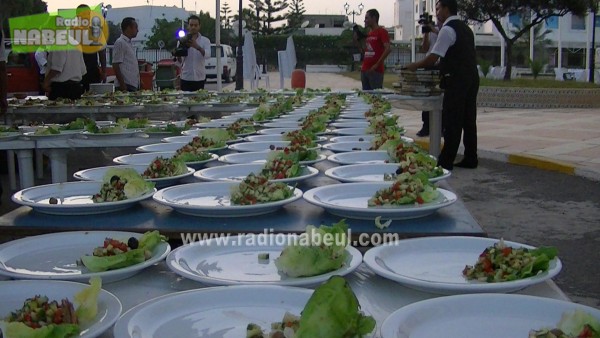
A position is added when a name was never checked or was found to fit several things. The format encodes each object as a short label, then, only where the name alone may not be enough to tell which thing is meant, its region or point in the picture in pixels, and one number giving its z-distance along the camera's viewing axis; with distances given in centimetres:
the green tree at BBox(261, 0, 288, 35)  5325
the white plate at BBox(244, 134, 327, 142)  342
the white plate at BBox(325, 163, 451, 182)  239
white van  2825
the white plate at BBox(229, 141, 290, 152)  316
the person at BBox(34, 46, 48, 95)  1156
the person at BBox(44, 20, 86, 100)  616
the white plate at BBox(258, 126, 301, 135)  376
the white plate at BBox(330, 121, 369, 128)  403
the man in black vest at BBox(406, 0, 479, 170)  575
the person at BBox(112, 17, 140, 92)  757
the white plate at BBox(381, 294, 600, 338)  110
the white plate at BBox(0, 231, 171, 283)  136
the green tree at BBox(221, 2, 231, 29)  6062
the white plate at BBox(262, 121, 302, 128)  408
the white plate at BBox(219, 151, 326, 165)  280
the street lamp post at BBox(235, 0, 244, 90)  1707
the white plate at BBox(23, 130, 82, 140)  348
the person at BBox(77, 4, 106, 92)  830
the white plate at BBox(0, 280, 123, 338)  115
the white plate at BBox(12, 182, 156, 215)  191
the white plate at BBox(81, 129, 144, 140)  354
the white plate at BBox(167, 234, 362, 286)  132
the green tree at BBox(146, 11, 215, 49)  3419
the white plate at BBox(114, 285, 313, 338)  111
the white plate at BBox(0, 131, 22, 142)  347
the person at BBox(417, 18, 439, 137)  772
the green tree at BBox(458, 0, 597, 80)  1620
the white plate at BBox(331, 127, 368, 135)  371
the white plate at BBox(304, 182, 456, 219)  177
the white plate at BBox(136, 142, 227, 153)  318
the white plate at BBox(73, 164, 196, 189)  229
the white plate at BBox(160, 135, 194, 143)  342
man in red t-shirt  832
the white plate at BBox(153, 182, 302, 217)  184
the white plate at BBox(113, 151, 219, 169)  272
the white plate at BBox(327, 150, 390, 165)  272
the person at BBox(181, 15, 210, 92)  774
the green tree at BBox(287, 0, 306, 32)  5556
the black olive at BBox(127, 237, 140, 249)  143
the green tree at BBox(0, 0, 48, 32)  2798
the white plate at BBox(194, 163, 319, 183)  236
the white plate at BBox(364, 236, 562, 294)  126
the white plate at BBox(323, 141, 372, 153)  307
